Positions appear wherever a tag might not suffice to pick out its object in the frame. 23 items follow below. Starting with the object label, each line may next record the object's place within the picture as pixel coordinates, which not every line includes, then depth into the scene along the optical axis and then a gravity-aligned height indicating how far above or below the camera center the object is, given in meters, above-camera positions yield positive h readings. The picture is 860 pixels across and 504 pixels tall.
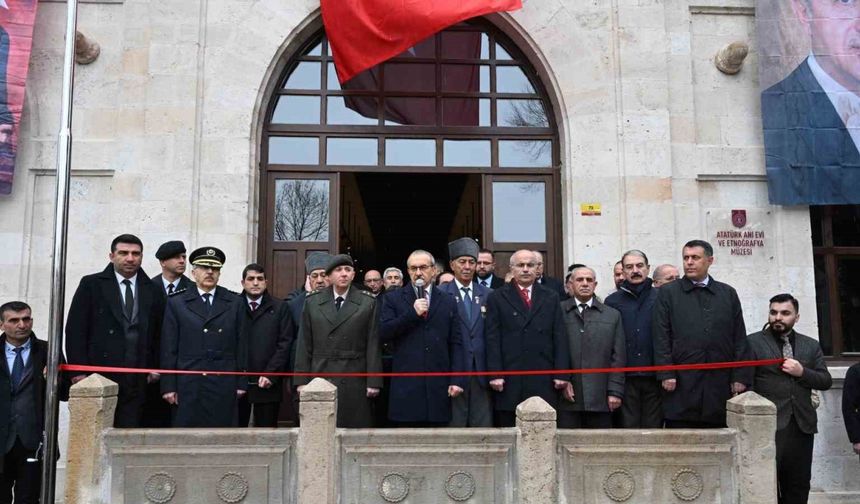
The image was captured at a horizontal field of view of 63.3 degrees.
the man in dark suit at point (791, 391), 6.14 -0.67
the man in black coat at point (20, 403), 5.79 -0.70
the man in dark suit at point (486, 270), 7.36 +0.49
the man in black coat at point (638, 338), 6.17 -0.20
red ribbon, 5.64 -0.43
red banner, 8.37 +3.06
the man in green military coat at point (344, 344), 5.79 -0.22
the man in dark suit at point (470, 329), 5.98 -0.11
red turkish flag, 8.20 +3.50
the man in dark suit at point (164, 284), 6.25 +0.32
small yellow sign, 8.77 +1.35
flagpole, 5.39 +0.38
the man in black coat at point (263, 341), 6.33 -0.21
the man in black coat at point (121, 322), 5.86 -0.03
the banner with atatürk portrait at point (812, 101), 8.71 +2.68
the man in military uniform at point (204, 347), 5.82 -0.25
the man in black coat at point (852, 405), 6.39 -0.83
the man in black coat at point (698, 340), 5.82 -0.21
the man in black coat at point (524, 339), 5.85 -0.19
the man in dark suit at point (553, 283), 7.38 +0.35
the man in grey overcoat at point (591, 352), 5.94 -0.31
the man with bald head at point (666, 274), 7.07 +0.42
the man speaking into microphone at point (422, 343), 5.80 -0.22
